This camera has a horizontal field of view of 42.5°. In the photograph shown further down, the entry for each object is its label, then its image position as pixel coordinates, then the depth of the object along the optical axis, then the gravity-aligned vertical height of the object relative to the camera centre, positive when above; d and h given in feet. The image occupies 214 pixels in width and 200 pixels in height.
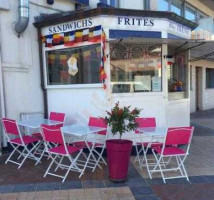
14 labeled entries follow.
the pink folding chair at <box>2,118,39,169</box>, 16.81 -3.50
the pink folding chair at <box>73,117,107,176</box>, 16.68 -3.79
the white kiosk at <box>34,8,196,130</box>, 18.79 +1.48
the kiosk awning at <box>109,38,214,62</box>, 18.07 +2.51
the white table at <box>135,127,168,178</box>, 15.22 -2.95
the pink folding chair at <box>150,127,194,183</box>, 13.96 -3.11
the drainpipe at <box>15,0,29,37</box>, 19.75 +4.83
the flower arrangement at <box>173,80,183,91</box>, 22.89 -0.54
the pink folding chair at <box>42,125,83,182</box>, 14.44 -3.10
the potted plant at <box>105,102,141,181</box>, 14.11 -3.33
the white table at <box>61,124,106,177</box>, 15.44 -2.83
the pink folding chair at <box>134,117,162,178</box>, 16.84 -2.68
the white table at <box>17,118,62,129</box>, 17.65 -2.68
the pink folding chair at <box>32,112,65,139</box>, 19.21 -2.58
